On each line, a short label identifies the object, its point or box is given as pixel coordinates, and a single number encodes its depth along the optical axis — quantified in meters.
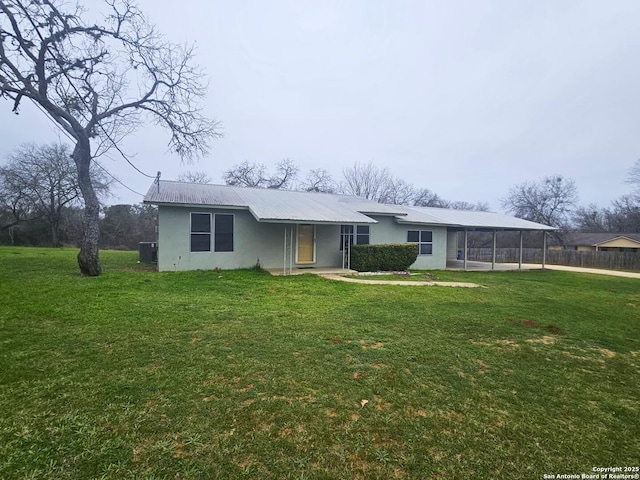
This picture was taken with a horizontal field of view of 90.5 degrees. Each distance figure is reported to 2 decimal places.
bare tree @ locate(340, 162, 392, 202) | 36.03
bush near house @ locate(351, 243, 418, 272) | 12.44
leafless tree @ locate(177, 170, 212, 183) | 36.41
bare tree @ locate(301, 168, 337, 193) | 36.22
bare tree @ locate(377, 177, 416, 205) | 36.38
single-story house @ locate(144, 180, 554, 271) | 10.84
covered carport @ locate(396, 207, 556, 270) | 15.17
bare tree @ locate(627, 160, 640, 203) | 28.44
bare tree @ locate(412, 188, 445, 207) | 40.09
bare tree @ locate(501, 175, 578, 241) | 35.44
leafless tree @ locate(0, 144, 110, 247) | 24.98
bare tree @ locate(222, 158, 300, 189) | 34.88
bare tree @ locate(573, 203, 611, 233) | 39.34
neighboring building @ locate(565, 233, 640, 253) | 28.95
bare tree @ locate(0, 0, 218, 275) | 9.24
